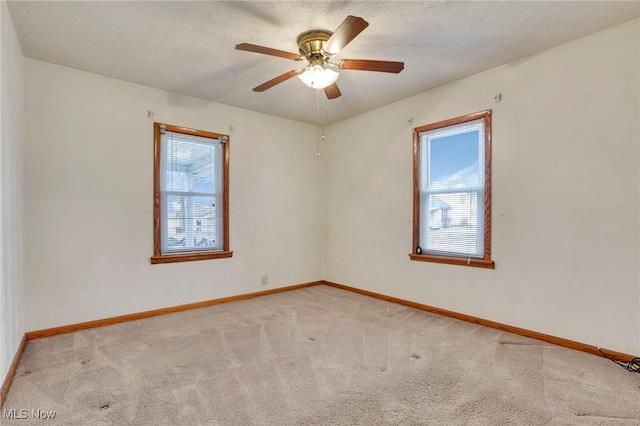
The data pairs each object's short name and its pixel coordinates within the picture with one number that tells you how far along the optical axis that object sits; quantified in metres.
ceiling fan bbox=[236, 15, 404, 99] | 2.27
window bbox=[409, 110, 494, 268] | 3.28
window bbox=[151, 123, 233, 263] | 3.64
